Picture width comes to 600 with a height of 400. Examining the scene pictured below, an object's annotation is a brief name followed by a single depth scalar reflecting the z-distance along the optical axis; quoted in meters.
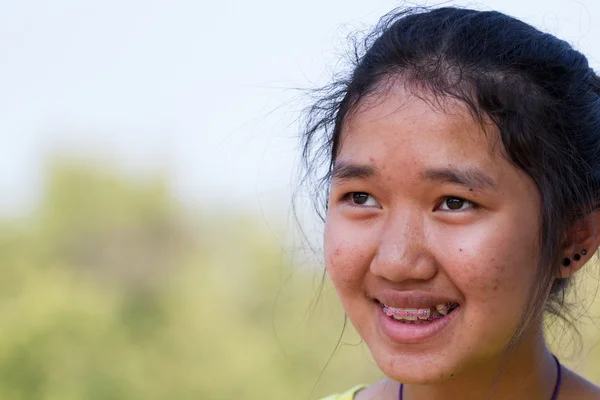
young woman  1.82
